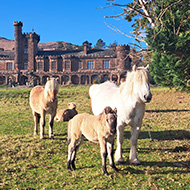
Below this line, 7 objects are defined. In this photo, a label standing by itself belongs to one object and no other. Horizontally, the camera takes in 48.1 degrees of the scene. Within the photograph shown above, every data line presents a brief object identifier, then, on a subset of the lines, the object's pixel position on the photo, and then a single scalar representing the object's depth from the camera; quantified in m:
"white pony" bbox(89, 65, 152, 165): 5.56
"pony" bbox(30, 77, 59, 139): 8.49
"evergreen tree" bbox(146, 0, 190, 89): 10.74
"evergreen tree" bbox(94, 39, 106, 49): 99.30
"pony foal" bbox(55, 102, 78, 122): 12.95
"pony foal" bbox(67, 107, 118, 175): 5.16
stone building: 51.22
